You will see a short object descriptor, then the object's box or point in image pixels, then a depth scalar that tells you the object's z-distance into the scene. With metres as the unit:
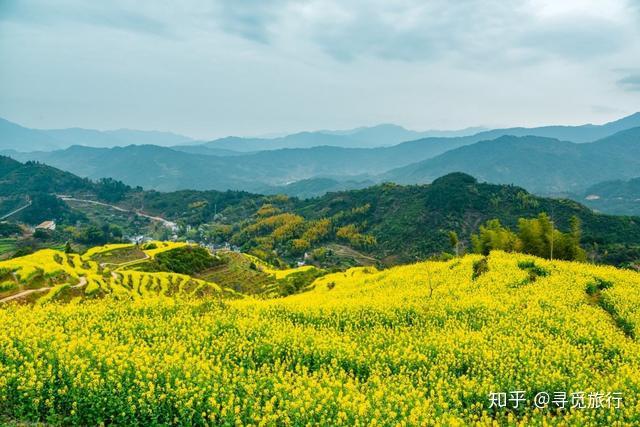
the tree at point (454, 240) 68.69
